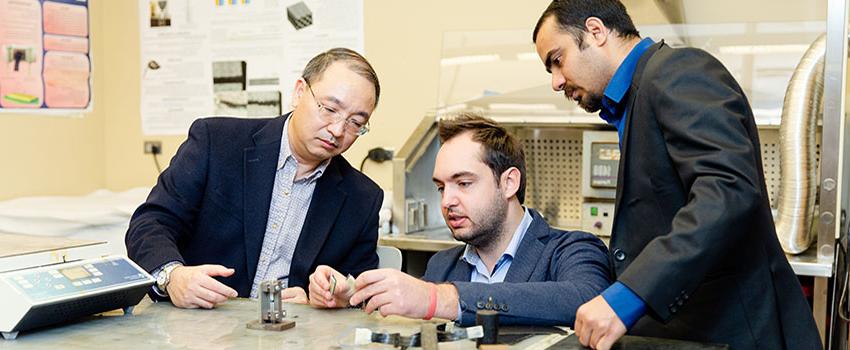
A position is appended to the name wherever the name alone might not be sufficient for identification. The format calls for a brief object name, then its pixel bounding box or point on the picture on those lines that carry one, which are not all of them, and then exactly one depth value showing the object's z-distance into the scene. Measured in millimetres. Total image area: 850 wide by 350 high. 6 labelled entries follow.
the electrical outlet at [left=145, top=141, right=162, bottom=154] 3703
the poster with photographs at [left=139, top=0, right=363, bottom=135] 3348
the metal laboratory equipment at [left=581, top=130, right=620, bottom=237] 2693
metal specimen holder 1351
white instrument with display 1296
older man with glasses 1886
